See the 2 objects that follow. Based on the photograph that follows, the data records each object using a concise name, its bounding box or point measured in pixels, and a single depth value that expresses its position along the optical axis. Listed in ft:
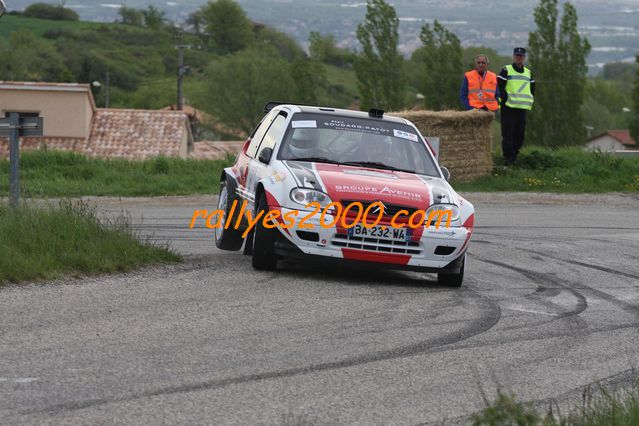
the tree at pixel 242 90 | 450.71
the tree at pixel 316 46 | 523.13
